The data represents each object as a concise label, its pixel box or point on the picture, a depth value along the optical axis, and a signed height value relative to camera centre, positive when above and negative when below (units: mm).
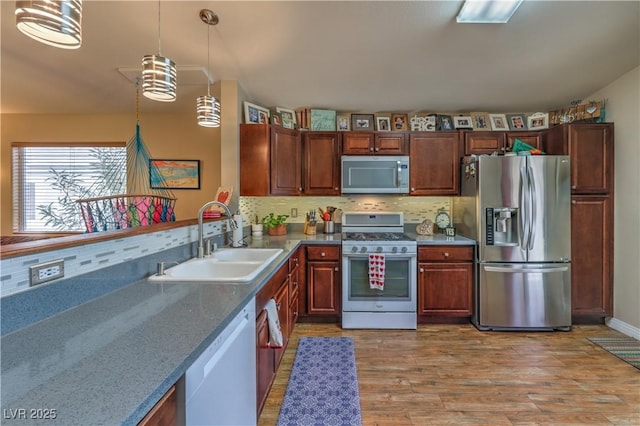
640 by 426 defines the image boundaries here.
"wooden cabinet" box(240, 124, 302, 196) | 3049 +556
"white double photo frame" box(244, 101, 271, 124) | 3109 +1089
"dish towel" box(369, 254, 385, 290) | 2885 -598
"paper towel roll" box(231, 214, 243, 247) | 2498 -197
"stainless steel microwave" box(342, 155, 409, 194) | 3258 +423
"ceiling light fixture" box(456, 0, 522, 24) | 1838 +1329
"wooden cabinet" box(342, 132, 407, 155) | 3344 +795
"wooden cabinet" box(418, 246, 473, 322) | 2979 -723
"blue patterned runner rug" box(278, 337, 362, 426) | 1709 -1205
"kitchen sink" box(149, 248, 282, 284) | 1499 -350
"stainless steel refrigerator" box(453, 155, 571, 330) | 2809 -295
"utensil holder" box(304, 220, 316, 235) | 3418 -197
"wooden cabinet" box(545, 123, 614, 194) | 2908 +566
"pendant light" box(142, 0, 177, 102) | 1455 +695
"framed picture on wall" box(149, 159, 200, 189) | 3771 +508
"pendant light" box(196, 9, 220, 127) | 2008 +752
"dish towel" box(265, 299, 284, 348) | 1729 -694
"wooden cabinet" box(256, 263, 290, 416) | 1562 -754
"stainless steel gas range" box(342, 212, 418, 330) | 2939 -760
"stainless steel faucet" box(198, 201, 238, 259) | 1962 -177
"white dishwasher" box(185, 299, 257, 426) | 841 -594
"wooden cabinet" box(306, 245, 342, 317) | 3010 -717
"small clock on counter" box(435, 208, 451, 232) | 3443 -105
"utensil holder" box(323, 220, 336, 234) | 3473 -188
